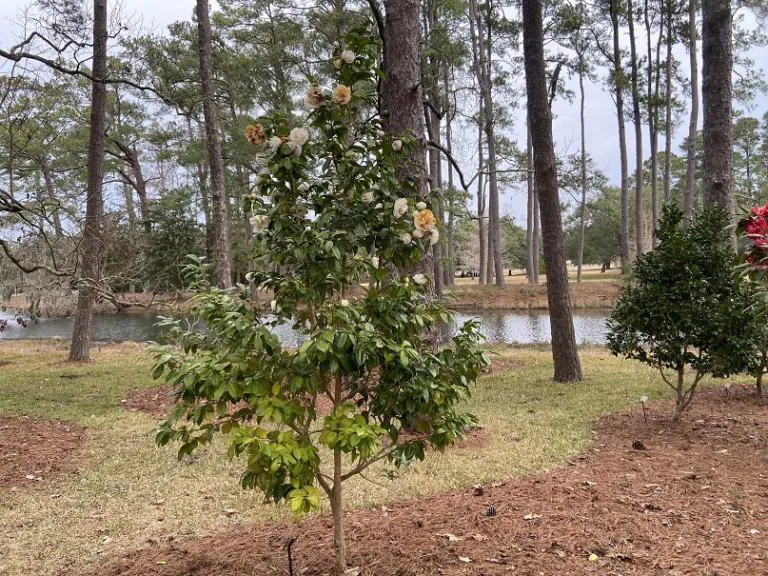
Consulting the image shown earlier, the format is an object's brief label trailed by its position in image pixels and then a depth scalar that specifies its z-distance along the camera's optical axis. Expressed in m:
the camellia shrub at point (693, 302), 4.57
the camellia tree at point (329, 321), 1.90
